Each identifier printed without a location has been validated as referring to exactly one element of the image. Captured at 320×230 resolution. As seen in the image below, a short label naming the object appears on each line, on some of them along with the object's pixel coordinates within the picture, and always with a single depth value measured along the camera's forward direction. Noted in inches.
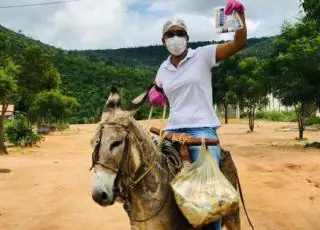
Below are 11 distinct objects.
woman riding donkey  169.2
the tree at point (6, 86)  813.2
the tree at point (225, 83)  1770.4
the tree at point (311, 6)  684.7
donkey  145.2
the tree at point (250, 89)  1444.4
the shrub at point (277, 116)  2423.7
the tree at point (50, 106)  1759.7
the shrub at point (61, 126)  1962.5
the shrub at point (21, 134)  1075.9
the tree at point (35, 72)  1034.1
